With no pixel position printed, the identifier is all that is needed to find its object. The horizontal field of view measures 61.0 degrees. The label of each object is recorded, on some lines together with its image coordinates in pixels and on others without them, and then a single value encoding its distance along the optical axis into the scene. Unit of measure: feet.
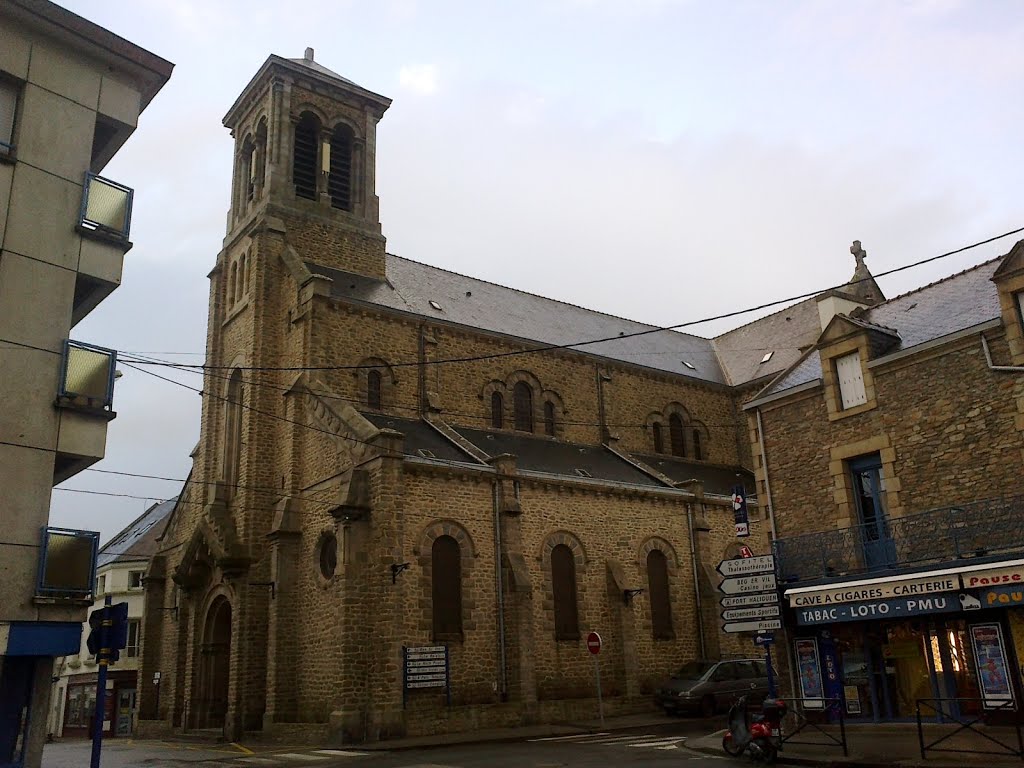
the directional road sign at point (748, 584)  45.90
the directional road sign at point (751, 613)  45.34
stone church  67.21
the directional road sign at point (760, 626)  45.29
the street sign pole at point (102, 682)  35.17
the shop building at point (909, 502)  44.19
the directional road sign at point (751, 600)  45.44
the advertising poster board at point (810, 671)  51.44
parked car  69.41
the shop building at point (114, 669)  123.24
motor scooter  40.40
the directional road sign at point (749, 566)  46.47
